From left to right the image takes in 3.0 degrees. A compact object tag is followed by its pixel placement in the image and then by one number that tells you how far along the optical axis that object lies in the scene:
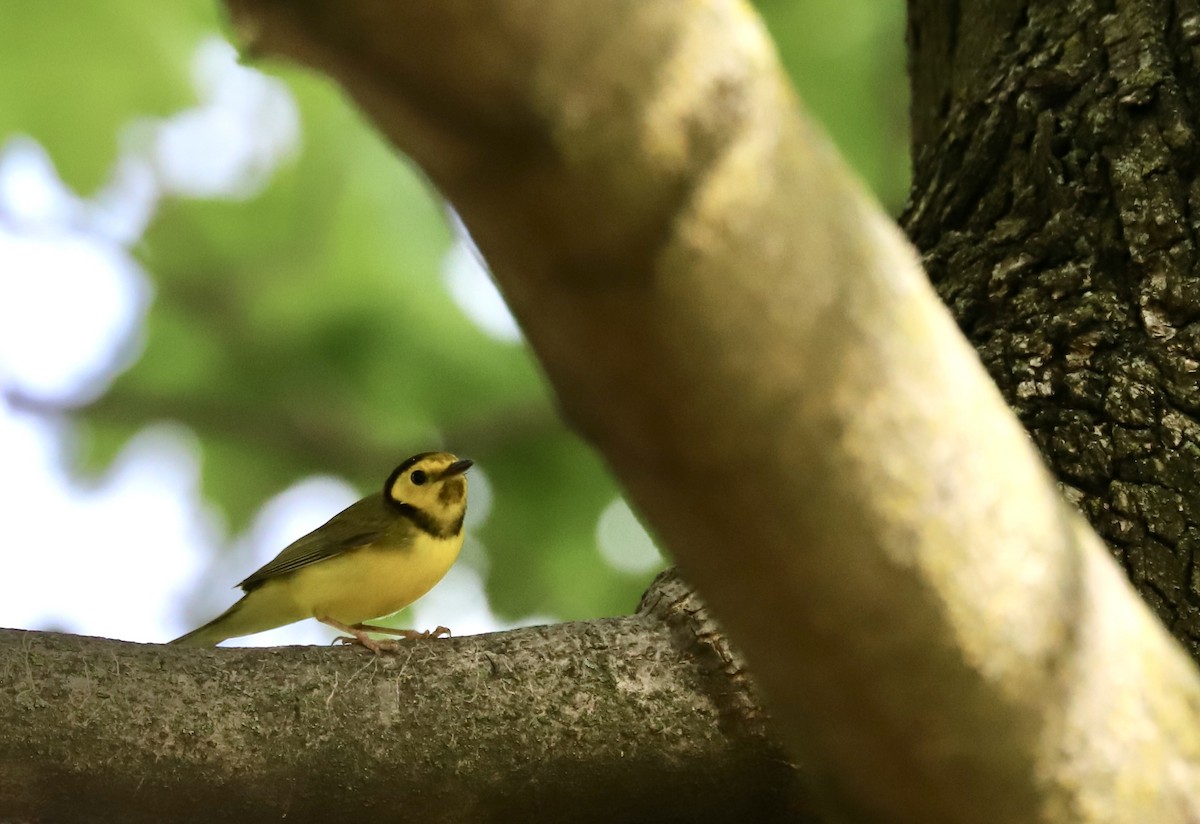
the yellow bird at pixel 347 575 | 8.41
